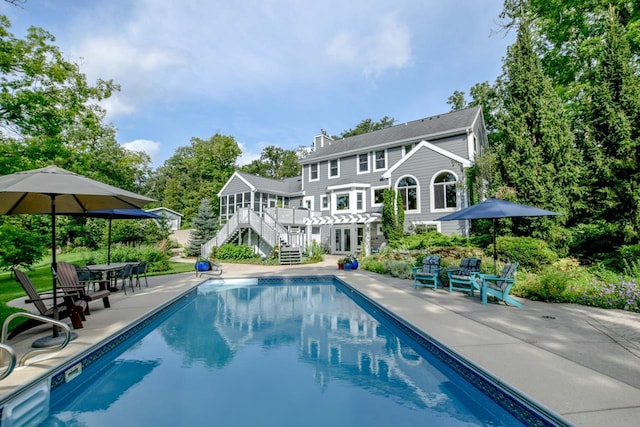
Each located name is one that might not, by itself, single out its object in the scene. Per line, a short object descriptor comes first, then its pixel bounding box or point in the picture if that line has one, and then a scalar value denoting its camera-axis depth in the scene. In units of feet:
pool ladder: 13.66
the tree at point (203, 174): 137.80
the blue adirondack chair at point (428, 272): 31.32
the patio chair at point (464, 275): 27.95
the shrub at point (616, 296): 21.28
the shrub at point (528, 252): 34.32
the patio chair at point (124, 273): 30.99
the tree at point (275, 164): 156.66
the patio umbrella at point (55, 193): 15.90
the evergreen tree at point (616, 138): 29.96
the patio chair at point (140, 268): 34.37
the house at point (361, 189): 59.82
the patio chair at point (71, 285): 20.77
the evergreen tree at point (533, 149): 39.78
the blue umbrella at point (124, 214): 34.32
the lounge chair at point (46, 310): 18.05
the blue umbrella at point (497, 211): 26.50
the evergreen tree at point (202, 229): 81.00
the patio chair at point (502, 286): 23.07
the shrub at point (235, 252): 65.36
